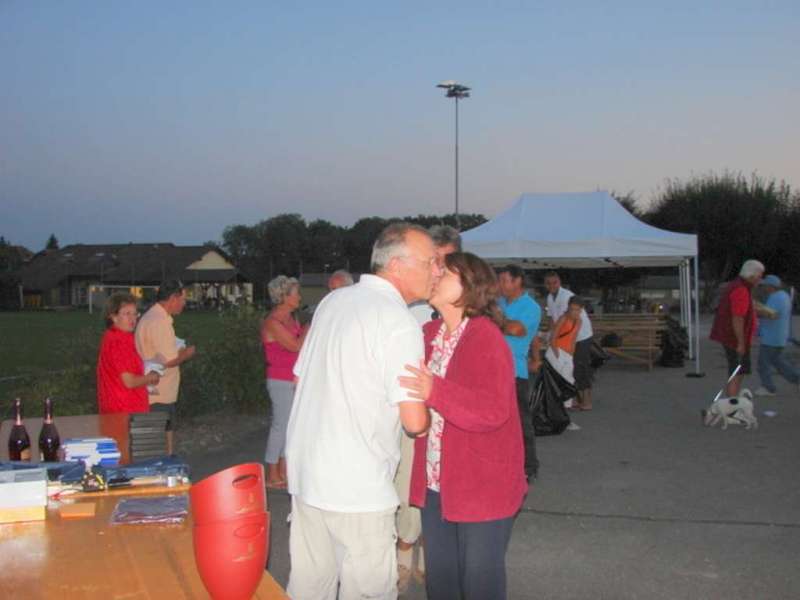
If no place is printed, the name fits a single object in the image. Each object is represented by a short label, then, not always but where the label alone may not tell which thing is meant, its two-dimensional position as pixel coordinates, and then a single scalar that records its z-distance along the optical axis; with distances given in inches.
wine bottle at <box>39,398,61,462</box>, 148.9
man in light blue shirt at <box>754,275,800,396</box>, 424.2
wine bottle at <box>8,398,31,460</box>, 146.8
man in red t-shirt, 373.1
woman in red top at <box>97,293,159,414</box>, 214.2
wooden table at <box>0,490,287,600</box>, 84.4
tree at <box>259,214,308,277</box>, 2992.1
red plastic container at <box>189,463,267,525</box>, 81.4
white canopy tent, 535.2
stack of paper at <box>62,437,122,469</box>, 140.6
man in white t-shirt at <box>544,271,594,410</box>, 413.4
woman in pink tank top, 253.4
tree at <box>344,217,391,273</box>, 2898.6
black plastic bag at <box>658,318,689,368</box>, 623.8
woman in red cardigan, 117.5
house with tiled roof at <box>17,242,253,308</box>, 2797.7
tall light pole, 1247.7
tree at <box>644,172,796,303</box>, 1581.0
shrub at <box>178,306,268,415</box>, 408.5
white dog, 357.7
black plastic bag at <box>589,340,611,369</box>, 537.3
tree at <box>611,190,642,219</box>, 1716.3
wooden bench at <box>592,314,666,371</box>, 613.3
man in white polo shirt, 104.7
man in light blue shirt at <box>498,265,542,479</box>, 221.2
